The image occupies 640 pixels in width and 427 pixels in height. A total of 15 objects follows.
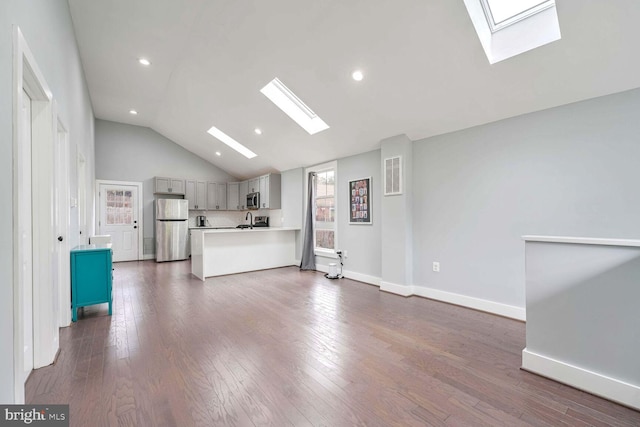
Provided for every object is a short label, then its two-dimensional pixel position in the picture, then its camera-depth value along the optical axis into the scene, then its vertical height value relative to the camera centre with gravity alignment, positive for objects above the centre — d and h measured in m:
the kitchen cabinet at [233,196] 8.35 +0.64
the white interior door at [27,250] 1.96 -0.23
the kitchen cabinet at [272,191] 6.80 +0.63
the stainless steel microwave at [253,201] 7.21 +0.44
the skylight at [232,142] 6.24 +1.76
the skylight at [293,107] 4.22 +1.79
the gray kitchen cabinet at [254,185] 7.31 +0.87
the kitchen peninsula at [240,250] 5.04 -0.68
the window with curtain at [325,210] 5.54 +0.12
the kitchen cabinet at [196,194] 7.66 +0.66
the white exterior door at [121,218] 6.76 +0.01
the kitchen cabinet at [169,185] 7.20 +0.87
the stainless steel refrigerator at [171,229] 6.92 -0.31
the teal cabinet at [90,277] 3.04 -0.67
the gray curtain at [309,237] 5.81 -0.45
